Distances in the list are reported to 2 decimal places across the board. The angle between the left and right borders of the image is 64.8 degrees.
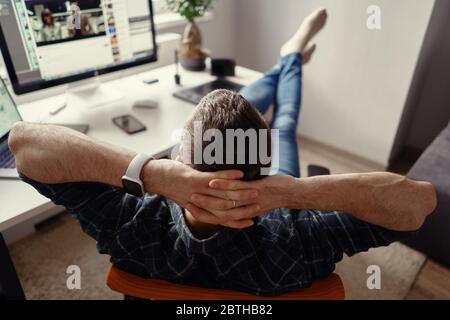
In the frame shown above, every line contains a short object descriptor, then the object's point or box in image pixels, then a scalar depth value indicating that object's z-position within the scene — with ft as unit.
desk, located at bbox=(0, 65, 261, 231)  3.05
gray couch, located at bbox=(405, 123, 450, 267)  4.89
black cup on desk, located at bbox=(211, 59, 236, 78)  5.64
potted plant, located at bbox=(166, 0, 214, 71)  5.49
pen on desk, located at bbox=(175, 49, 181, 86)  5.41
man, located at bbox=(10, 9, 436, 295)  2.20
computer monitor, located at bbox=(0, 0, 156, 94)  3.79
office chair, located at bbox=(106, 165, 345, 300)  2.18
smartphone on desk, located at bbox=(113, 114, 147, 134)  4.12
